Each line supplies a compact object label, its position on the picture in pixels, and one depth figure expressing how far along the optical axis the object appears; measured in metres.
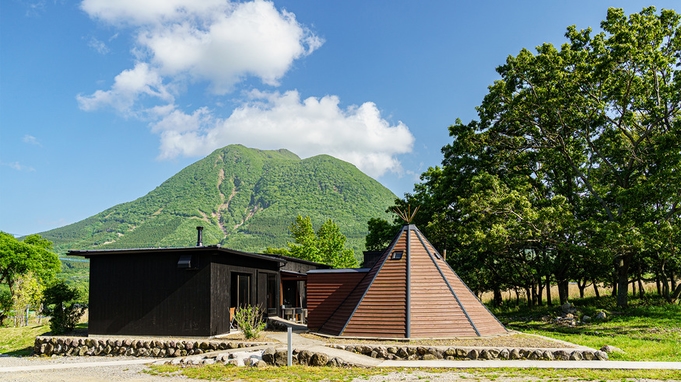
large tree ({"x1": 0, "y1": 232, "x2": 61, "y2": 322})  40.00
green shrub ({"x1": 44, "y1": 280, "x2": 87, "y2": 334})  19.03
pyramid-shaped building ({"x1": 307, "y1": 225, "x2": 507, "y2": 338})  14.95
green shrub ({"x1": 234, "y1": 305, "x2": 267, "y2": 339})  15.80
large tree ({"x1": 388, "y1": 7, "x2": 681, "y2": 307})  21.00
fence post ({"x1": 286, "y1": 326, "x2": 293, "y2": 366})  12.06
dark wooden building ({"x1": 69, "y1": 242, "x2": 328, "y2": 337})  17.05
